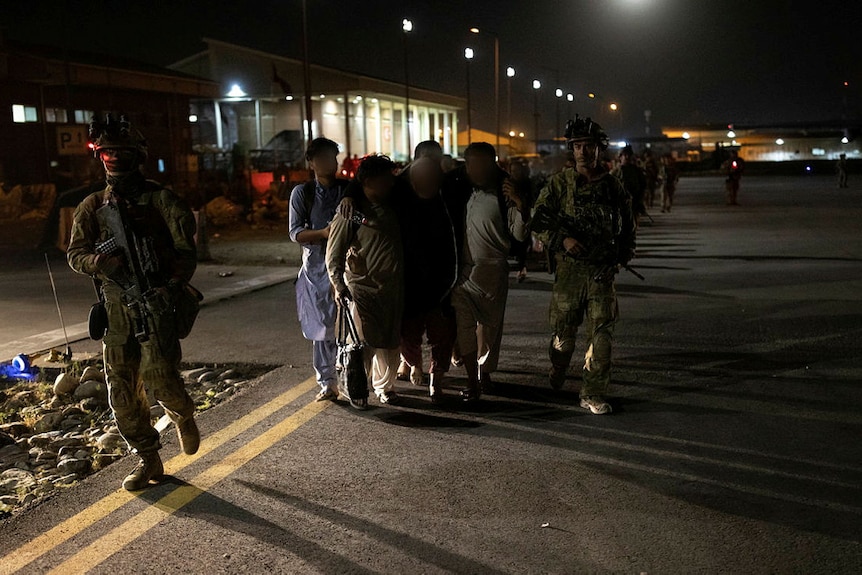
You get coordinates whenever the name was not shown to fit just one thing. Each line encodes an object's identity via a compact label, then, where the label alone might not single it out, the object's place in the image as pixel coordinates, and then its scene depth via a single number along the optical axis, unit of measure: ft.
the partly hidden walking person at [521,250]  20.20
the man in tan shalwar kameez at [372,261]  18.76
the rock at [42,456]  18.15
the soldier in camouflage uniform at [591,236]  19.06
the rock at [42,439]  19.04
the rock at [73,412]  21.11
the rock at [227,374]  23.84
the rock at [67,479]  16.55
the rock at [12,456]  18.07
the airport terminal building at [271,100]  159.94
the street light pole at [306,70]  69.46
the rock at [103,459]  17.40
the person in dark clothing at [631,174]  48.01
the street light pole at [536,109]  195.45
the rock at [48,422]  20.21
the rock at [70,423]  20.43
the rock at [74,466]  17.08
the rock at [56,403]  21.87
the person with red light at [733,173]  91.45
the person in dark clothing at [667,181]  88.43
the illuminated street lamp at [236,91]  162.81
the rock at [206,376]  23.62
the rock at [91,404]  21.45
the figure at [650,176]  85.05
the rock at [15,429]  19.93
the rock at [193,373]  24.06
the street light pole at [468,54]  135.64
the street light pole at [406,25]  114.73
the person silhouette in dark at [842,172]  132.98
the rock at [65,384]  22.39
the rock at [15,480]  16.55
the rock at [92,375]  23.12
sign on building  71.26
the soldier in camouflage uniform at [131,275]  14.53
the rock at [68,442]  18.76
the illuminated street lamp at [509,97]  164.14
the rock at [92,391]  22.09
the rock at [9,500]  15.53
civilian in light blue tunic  19.97
